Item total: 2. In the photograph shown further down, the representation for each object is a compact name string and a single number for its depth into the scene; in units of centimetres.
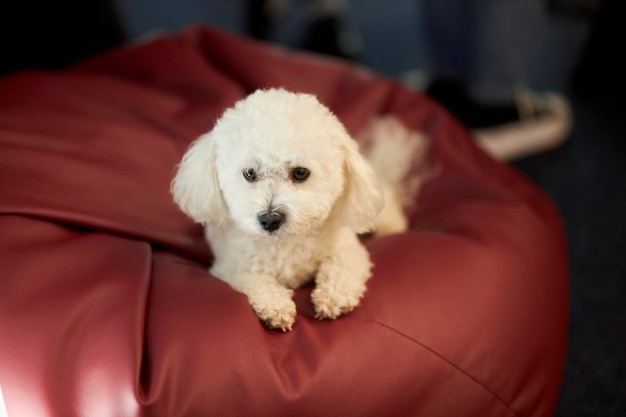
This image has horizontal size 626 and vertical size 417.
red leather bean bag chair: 86
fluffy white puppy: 89
